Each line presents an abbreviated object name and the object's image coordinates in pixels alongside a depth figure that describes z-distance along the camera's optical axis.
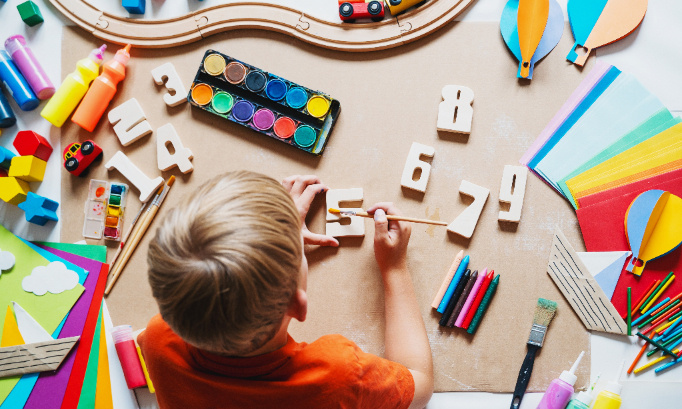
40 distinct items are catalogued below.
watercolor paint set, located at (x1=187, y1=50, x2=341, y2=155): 1.10
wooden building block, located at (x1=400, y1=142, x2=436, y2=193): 1.09
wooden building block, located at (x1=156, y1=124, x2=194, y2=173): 1.13
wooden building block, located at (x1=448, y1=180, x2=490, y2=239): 1.07
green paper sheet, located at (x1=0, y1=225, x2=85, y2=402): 1.12
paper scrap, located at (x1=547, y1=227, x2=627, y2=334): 1.04
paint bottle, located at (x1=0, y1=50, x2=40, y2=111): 1.16
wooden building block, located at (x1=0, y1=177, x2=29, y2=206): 1.12
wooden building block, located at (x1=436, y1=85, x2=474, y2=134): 1.09
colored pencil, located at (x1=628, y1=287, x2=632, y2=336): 1.03
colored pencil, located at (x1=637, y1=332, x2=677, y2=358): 1.03
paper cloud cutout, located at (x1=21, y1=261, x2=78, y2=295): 1.12
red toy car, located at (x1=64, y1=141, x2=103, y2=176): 1.12
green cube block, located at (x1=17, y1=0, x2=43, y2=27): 1.17
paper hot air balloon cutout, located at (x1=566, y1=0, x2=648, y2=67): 1.09
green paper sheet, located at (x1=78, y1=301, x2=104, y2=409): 1.09
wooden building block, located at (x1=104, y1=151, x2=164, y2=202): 1.13
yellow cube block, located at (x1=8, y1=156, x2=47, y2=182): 1.13
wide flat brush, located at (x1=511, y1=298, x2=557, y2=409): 1.03
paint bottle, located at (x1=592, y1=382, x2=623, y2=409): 1.01
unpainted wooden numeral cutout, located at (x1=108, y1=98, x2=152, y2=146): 1.15
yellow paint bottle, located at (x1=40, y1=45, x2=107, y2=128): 1.15
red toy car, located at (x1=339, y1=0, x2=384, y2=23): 1.12
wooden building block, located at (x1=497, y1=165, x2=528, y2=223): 1.07
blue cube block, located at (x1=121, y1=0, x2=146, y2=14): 1.15
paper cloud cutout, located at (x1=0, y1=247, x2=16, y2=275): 1.13
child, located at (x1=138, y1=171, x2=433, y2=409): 0.63
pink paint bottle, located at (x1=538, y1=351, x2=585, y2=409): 1.01
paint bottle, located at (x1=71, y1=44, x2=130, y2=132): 1.14
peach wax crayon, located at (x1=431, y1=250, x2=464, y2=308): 1.07
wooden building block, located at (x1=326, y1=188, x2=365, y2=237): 1.08
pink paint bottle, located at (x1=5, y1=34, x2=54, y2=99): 1.16
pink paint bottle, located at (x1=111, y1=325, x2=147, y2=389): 1.08
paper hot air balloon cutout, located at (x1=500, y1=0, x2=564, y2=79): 1.07
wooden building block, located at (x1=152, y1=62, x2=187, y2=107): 1.15
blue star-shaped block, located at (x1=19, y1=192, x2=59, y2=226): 1.11
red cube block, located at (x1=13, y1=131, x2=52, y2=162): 1.14
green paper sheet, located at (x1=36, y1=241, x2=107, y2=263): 1.13
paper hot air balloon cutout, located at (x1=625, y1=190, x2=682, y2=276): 1.03
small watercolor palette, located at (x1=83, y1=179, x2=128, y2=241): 1.13
